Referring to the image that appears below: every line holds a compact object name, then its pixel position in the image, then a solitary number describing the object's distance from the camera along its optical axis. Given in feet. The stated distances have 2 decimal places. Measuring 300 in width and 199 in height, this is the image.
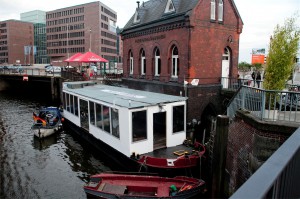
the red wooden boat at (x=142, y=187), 31.94
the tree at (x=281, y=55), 32.04
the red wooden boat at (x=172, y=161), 37.88
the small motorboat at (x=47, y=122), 65.67
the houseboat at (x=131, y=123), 40.98
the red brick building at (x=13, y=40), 450.30
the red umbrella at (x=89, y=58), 85.74
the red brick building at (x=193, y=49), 59.52
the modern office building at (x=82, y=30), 367.66
